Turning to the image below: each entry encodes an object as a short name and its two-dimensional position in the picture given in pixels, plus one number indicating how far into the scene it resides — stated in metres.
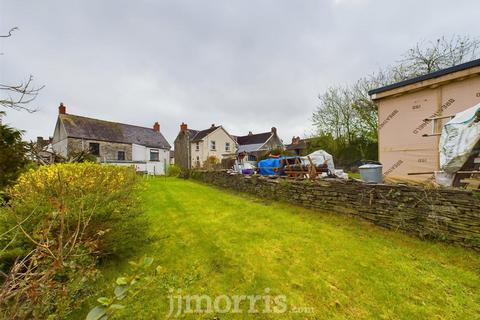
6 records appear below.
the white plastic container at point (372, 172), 5.89
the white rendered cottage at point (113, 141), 22.06
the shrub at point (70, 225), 1.34
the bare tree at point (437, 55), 13.31
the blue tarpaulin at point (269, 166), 11.40
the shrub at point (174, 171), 21.66
